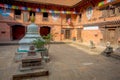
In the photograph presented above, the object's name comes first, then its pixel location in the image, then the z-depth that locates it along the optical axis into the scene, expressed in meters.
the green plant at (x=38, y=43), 4.72
